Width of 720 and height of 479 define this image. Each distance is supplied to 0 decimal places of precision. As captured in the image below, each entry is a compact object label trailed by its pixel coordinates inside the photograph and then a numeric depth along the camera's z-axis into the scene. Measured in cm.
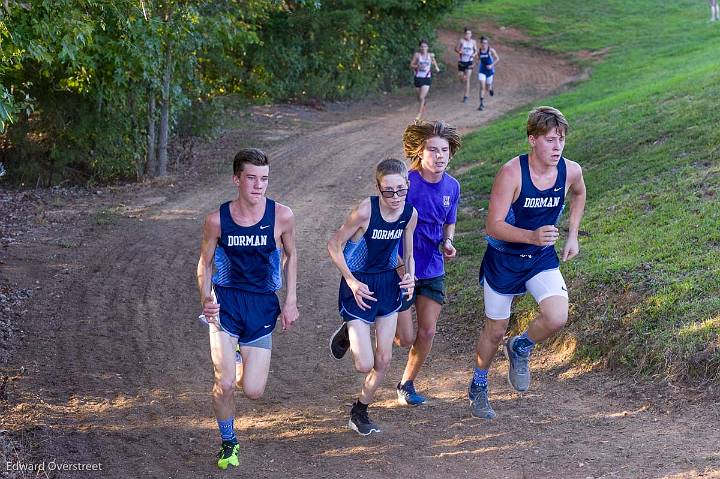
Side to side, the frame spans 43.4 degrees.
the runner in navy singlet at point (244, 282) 607
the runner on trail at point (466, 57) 2566
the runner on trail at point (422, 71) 2333
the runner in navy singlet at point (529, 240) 626
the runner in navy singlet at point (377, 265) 629
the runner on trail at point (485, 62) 2480
